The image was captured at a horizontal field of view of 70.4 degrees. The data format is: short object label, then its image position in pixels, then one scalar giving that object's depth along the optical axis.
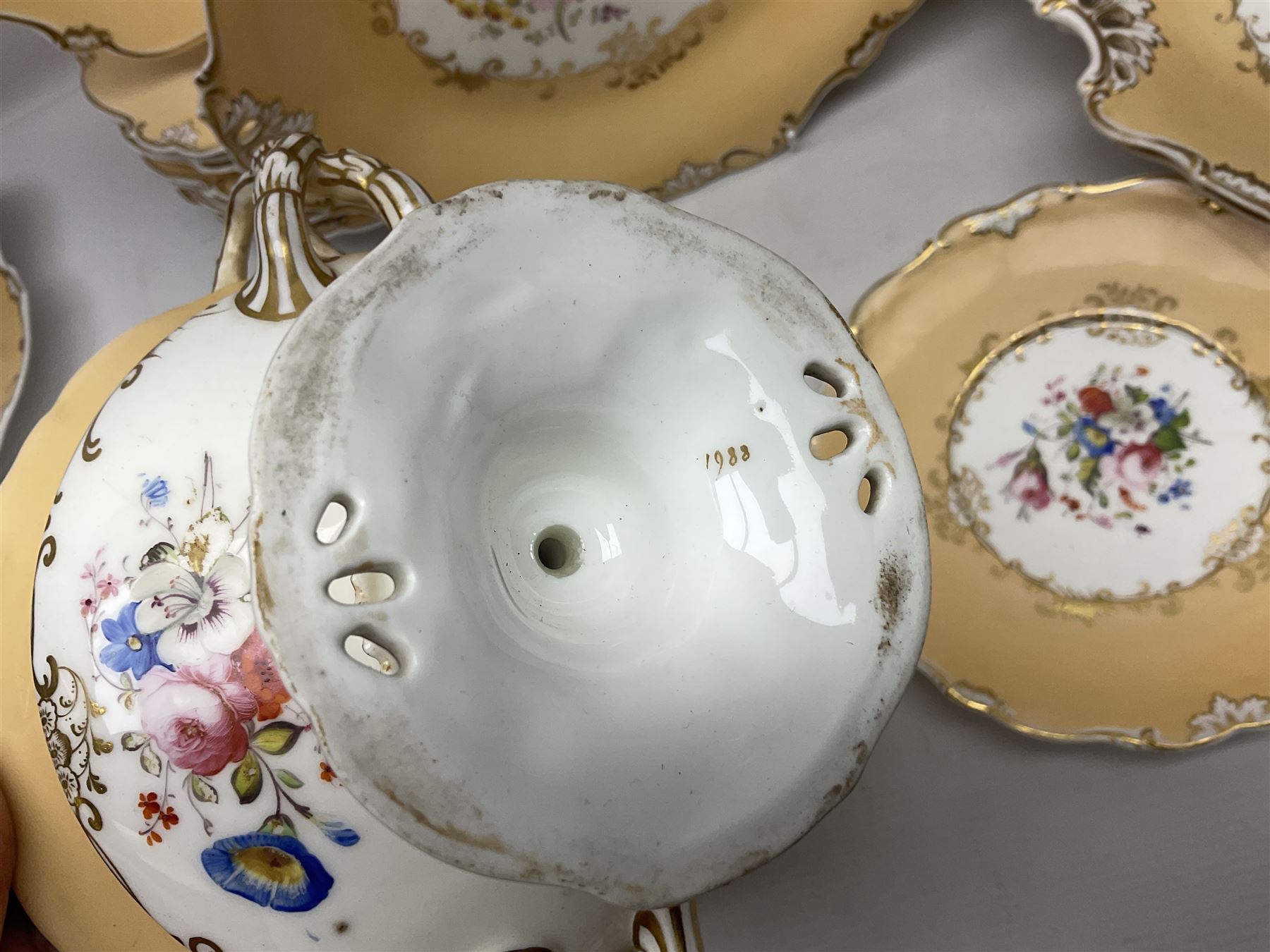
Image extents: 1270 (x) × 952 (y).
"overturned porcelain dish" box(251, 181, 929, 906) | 0.21
